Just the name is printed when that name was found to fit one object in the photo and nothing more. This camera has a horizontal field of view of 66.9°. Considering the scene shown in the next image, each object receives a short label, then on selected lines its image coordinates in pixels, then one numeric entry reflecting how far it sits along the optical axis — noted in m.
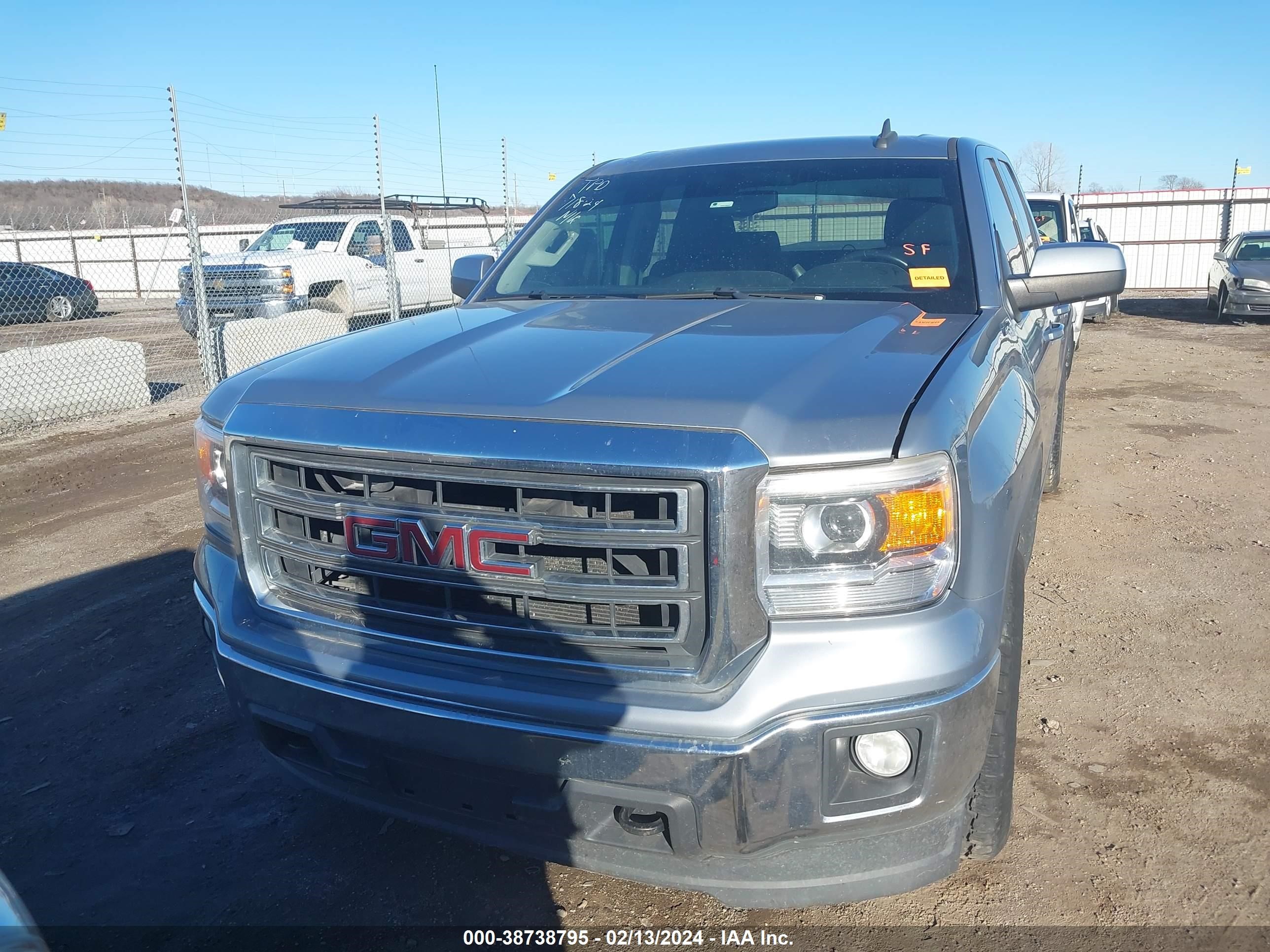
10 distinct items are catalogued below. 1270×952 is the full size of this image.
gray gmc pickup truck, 1.81
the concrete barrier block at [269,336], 10.14
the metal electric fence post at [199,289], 8.95
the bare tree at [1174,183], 51.63
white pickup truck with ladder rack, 12.45
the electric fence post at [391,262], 11.57
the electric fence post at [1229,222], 24.48
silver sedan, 15.87
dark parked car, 19.25
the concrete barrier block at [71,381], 9.10
